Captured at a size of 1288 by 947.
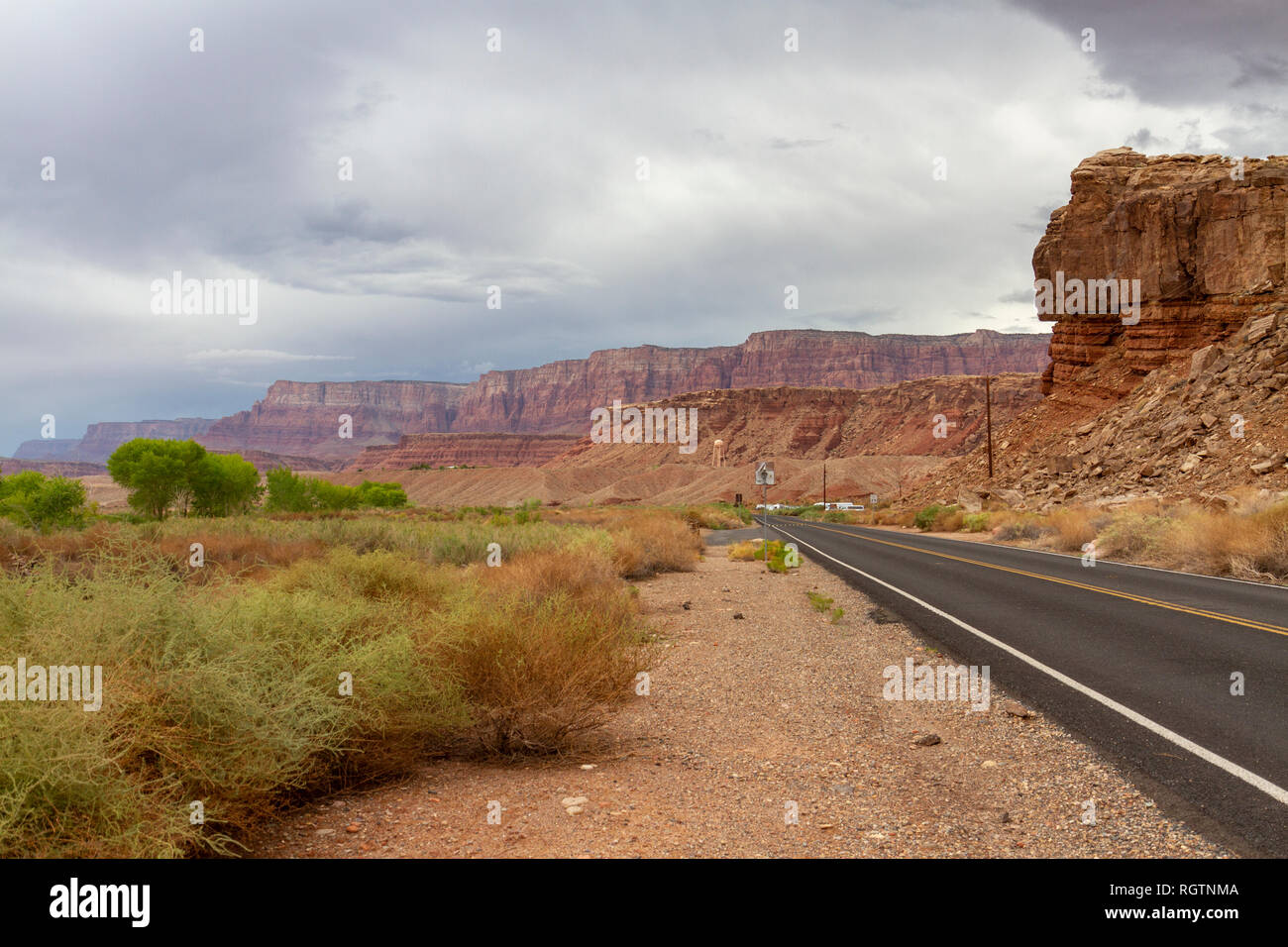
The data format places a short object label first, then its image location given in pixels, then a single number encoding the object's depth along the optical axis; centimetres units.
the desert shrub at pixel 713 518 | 4952
